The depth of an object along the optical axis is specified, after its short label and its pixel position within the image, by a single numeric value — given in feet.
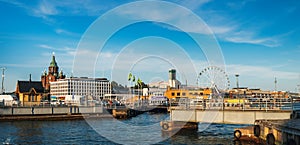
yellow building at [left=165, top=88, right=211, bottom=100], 541.75
